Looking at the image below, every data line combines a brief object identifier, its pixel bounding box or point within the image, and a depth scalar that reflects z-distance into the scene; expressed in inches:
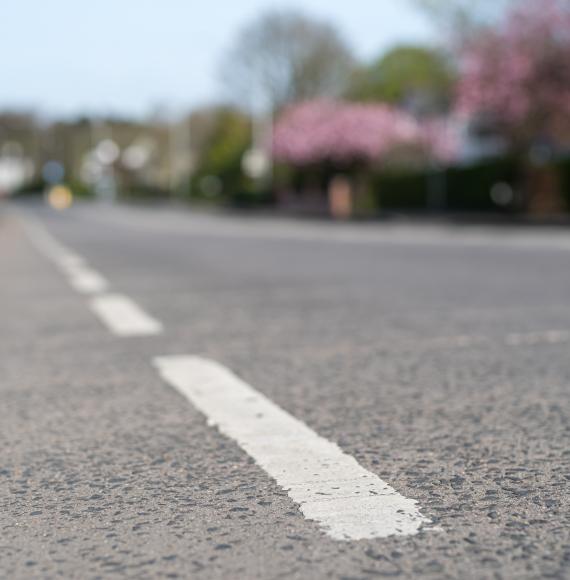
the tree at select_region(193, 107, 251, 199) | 2810.0
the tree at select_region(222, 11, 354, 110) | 2496.3
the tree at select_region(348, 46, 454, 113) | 3088.1
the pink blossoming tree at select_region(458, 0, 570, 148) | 1209.4
